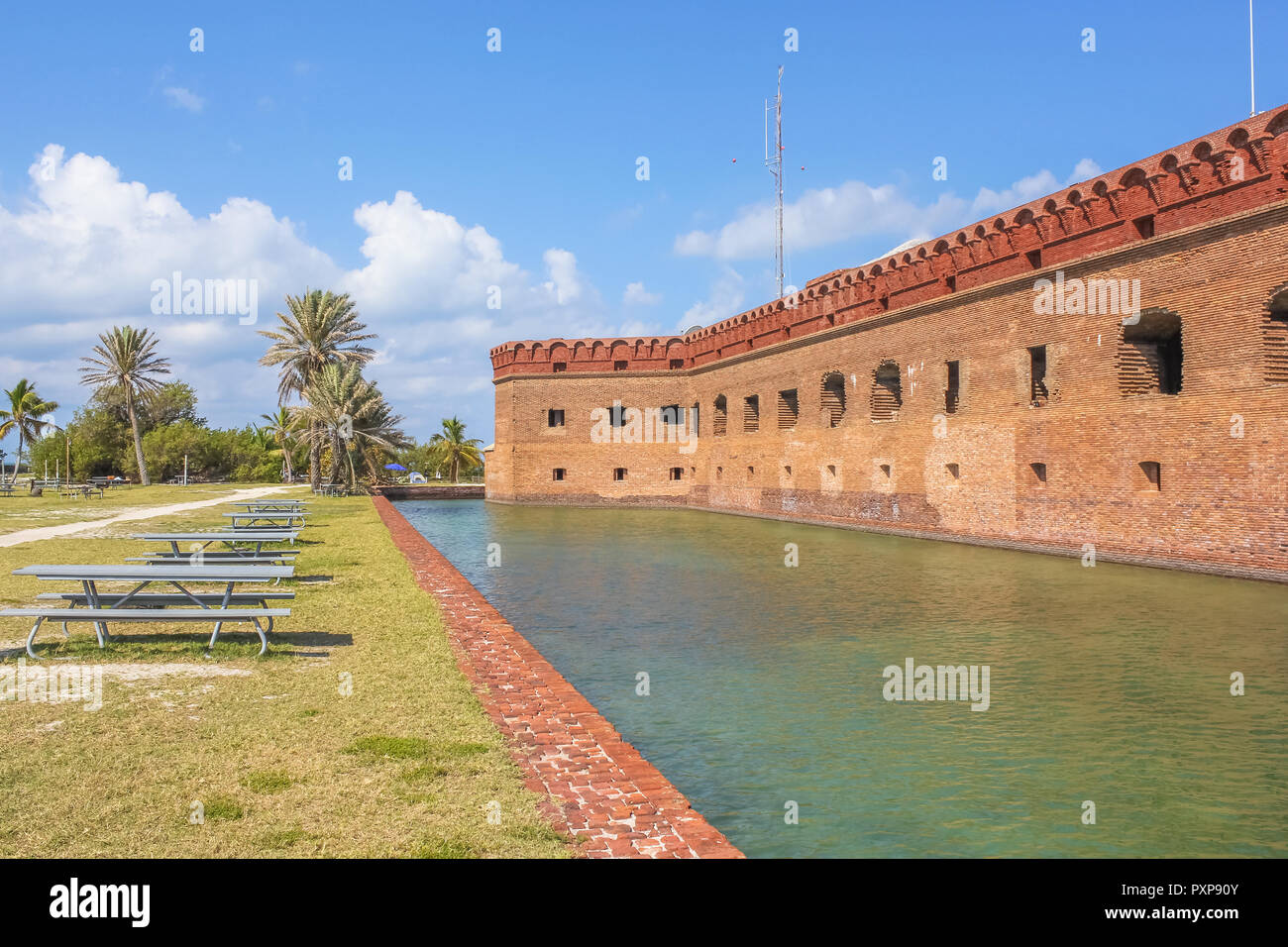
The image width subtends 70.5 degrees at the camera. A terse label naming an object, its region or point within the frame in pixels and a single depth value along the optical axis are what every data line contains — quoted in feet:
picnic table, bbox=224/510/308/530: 52.70
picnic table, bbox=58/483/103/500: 102.53
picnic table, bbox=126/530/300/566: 32.21
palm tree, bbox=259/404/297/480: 193.16
